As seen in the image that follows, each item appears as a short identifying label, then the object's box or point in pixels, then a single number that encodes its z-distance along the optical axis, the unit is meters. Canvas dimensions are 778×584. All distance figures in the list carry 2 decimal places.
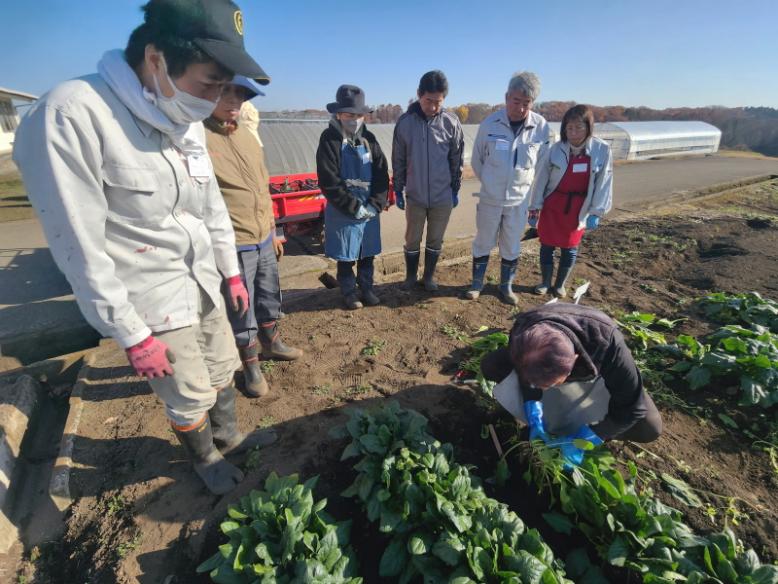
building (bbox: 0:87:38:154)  21.95
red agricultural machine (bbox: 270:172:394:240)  5.94
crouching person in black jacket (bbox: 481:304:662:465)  1.93
